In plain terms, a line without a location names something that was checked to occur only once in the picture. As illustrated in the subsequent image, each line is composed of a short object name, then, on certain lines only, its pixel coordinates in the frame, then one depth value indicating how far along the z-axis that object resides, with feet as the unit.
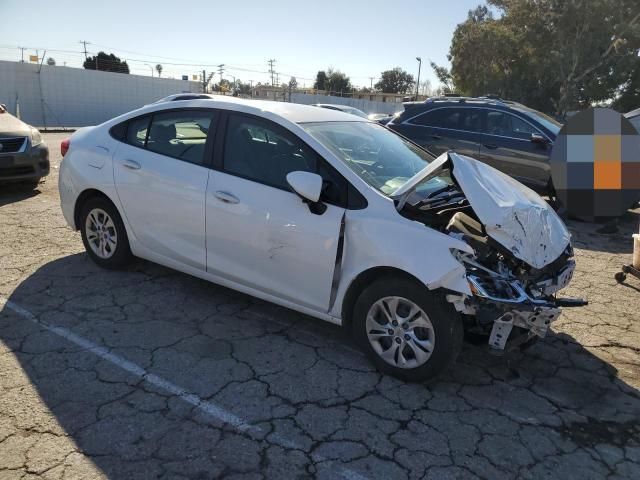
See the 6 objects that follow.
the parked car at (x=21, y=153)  24.52
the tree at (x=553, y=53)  99.36
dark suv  26.63
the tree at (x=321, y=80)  259.19
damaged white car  10.12
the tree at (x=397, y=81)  292.20
